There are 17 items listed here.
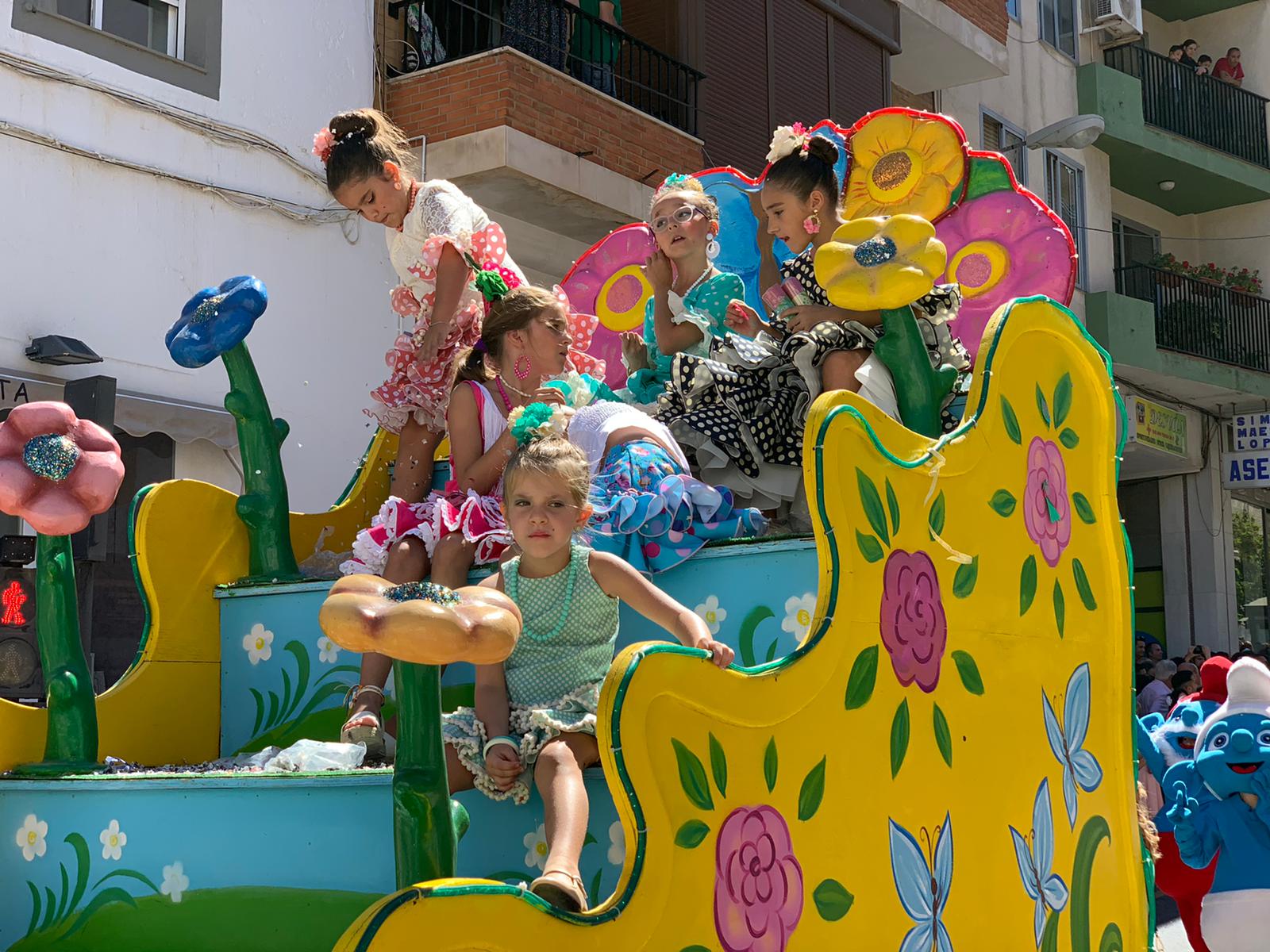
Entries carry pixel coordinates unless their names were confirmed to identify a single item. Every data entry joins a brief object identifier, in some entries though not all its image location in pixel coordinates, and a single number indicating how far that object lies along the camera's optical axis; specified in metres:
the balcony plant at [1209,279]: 18.95
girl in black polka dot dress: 4.32
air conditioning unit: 18.39
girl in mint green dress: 3.15
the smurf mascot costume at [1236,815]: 4.84
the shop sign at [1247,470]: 19.02
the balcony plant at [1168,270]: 18.67
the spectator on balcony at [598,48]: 11.18
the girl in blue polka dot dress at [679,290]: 5.34
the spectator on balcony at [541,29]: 10.69
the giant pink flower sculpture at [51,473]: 3.63
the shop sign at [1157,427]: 17.36
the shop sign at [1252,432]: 19.20
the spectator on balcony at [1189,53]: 19.92
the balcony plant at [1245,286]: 19.27
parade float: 2.72
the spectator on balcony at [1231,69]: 20.56
